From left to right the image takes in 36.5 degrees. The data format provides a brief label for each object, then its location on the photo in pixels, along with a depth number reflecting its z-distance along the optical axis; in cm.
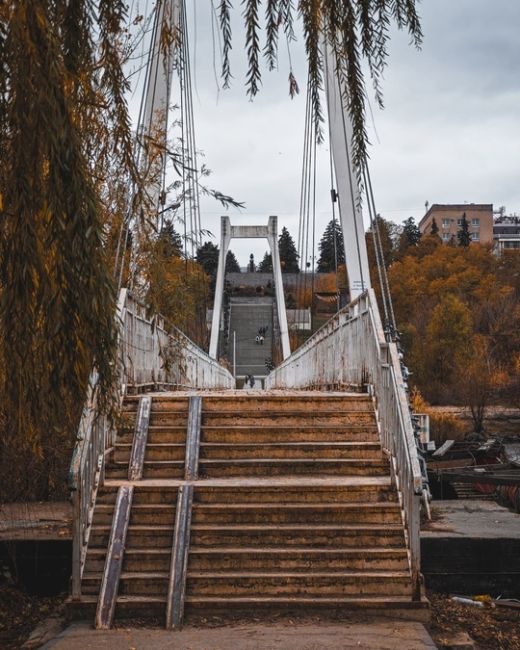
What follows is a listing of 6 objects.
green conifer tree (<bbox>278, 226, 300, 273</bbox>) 11162
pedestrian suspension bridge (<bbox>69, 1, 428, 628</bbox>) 563
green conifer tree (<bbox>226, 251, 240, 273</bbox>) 13084
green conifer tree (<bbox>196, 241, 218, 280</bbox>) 6328
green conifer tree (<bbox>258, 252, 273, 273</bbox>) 13275
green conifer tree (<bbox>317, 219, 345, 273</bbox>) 10525
